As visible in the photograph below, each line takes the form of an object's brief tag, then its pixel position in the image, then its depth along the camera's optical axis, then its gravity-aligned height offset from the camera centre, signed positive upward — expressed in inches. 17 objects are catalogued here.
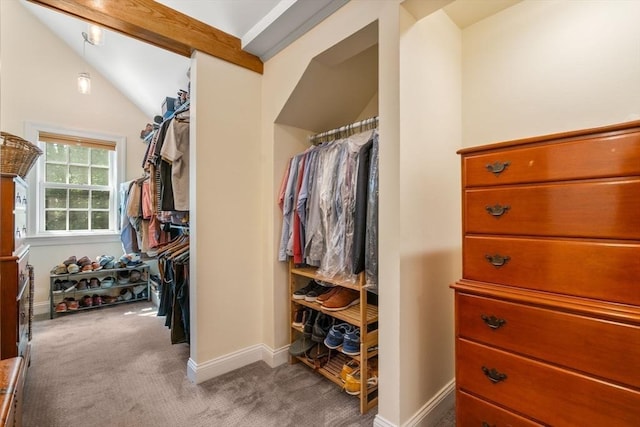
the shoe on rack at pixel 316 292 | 79.2 -21.8
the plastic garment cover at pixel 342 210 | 65.1 +1.3
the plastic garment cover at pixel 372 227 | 59.8 -2.4
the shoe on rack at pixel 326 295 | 73.8 -20.9
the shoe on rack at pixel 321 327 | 75.6 -30.1
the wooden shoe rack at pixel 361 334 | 63.2 -28.6
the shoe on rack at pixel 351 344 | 66.3 -30.1
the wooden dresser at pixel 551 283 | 33.6 -9.3
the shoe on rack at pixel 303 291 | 82.9 -22.4
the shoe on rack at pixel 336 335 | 70.9 -30.1
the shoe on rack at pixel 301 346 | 78.4 -36.7
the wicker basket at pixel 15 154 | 63.2 +14.6
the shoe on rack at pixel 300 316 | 83.0 -29.7
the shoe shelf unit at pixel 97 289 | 127.6 -34.7
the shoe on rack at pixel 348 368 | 68.7 -37.2
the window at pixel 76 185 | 135.8 +16.2
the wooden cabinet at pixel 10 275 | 61.0 -12.7
